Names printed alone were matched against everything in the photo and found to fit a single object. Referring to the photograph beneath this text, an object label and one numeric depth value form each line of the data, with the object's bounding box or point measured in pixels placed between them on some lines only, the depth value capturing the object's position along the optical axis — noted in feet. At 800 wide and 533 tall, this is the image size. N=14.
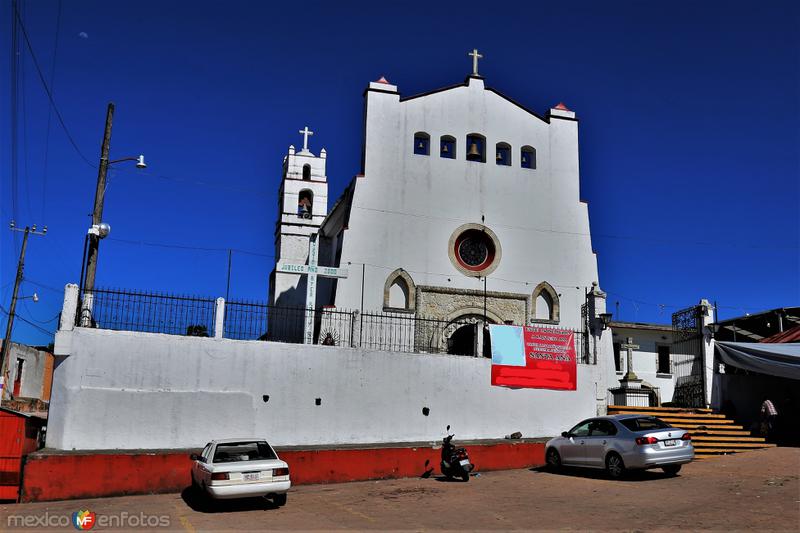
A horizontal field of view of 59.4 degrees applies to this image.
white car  36.94
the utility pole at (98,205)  53.16
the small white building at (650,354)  109.09
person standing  63.52
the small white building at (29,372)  119.85
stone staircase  59.41
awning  63.57
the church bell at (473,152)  79.61
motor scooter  48.19
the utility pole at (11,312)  103.39
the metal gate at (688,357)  72.38
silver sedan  44.52
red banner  60.44
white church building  49.80
